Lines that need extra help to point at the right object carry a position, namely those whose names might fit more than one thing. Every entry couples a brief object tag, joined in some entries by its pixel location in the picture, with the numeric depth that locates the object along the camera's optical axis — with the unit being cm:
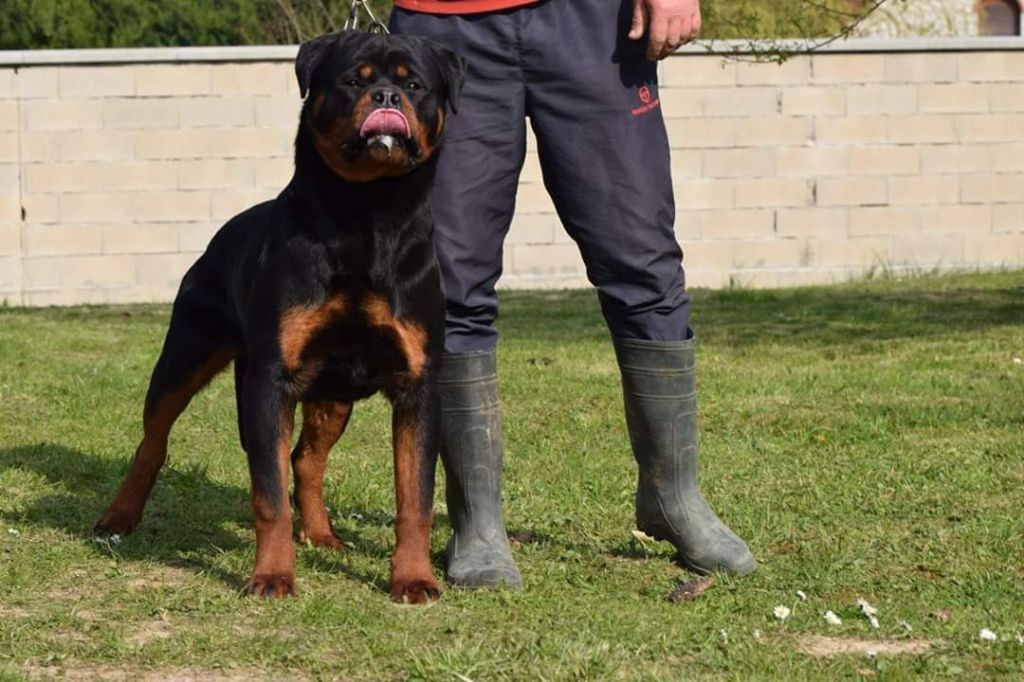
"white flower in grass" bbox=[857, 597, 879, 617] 416
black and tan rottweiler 432
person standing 459
